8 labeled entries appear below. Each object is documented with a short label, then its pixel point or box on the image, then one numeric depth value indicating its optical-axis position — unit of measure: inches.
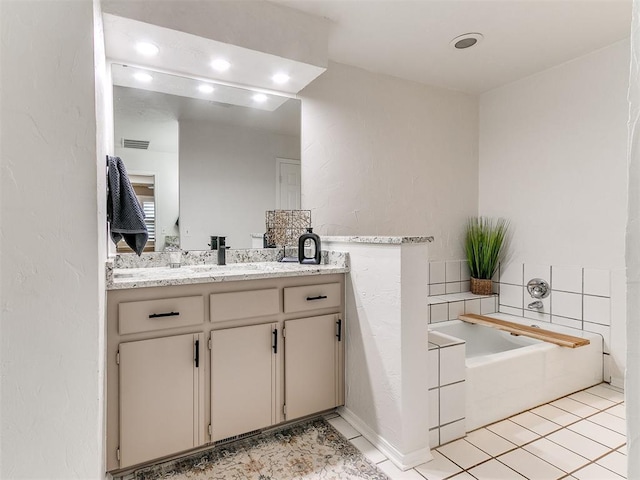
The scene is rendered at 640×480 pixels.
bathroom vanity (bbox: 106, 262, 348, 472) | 61.2
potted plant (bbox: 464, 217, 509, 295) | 123.0
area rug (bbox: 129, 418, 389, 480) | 63.4
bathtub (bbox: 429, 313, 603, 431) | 78.1
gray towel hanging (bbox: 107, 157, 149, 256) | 66.5
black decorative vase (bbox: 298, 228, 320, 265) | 88.1
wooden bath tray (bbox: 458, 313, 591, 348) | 91.8
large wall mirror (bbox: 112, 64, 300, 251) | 83.9
